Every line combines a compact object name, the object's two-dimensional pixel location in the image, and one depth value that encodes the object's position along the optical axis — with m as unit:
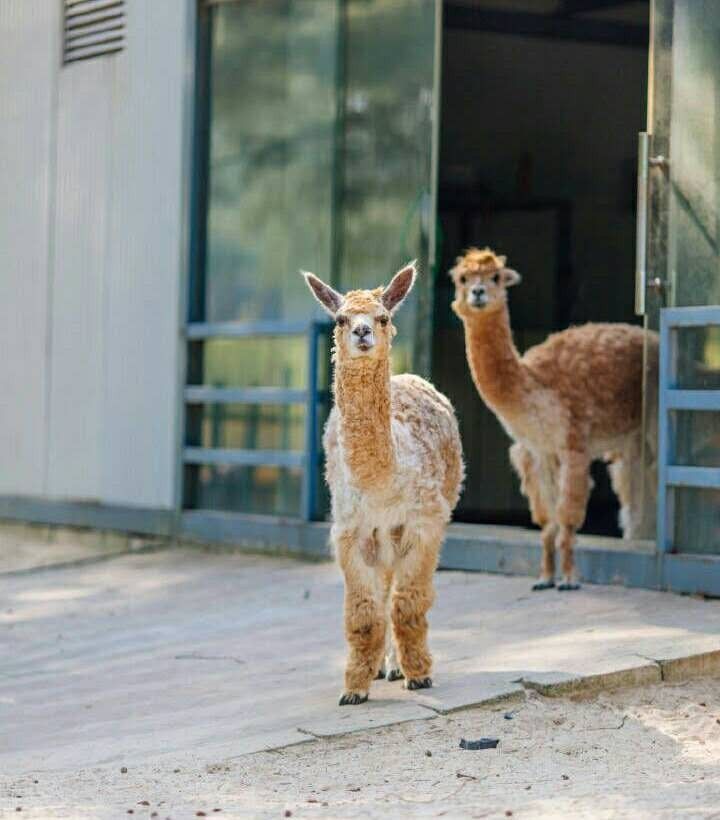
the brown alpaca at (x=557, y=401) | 8.83
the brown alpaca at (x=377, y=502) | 6.28
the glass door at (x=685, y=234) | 8.44
